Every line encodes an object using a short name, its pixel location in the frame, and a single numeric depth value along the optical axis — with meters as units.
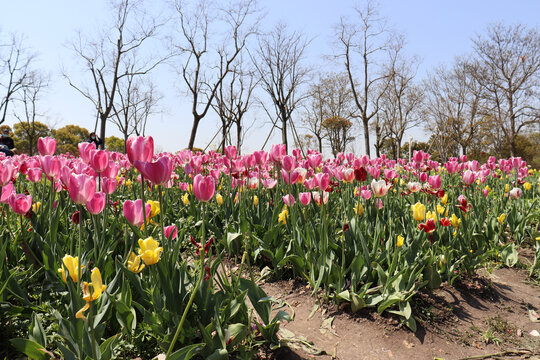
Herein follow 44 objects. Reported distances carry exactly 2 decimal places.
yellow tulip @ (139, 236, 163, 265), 1.26
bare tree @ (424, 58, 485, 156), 28.44
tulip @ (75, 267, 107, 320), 1.04
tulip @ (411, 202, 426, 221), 2.48
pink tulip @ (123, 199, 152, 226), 1.70
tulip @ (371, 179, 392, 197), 2.64
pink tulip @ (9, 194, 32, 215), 1.98
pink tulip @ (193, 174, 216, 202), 1.39
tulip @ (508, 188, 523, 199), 3.68
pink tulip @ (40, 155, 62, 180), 2.11
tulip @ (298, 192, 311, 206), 2.67
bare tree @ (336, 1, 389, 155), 23.45
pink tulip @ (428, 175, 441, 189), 3.06
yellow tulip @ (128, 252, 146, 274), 1.43
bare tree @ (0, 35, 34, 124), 28.62
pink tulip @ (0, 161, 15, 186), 2.05
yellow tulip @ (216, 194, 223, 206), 3.22
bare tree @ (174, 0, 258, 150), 22.00
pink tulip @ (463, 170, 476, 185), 3.49
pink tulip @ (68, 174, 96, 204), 1.35
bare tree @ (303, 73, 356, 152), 36.63
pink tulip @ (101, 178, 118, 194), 1.82
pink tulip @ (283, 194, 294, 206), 2.65
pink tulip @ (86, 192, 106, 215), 1.46
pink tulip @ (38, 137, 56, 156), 2.37
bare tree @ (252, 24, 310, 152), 24.94
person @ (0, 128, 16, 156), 11.12
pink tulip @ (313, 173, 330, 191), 2.36
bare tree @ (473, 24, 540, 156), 25.00
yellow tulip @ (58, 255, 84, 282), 1.19
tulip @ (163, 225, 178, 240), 1.66
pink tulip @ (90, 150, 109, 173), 1.53
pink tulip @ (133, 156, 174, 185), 1.20
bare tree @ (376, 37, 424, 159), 31.56
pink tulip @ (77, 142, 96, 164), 1.80
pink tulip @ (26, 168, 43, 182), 2.58
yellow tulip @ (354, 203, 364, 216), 2.68
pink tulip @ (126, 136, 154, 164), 1.29
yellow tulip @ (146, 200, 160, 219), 1.90
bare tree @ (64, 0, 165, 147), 22.56
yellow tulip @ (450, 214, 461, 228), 2.76
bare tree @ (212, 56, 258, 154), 30.46
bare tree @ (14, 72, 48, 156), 30.89
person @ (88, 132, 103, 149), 9.40
